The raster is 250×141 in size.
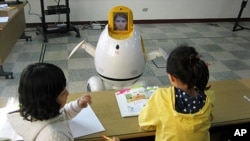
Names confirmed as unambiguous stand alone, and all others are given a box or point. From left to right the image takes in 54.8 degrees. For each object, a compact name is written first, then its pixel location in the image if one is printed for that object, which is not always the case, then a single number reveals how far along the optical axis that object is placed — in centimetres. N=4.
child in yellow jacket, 95
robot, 173
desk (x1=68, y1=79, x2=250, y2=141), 109
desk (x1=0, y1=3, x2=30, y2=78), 257
